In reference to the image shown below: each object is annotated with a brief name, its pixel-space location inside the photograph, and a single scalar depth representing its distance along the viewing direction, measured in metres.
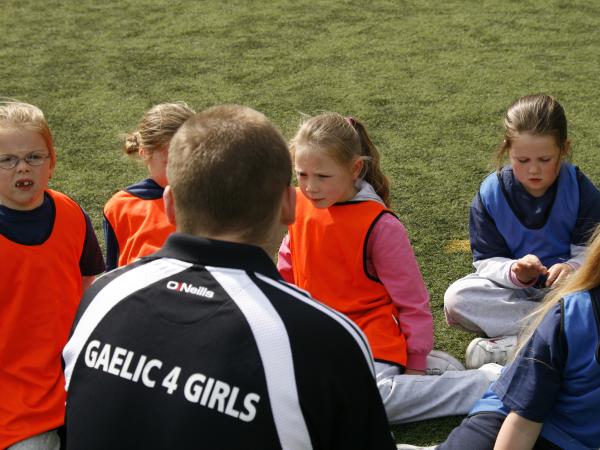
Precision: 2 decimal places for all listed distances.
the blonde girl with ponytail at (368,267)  6.50
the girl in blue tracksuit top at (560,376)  4.79
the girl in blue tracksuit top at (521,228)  7.07
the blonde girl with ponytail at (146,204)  6.74
